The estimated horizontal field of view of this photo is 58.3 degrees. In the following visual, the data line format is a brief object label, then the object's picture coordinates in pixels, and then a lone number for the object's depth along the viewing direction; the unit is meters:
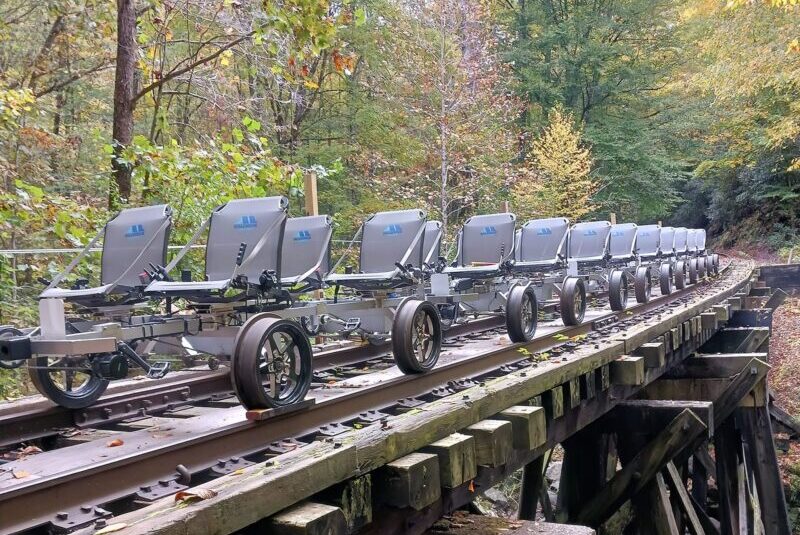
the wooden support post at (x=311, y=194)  8.73
